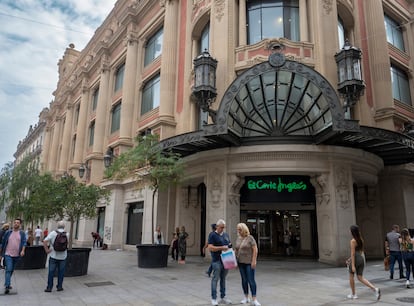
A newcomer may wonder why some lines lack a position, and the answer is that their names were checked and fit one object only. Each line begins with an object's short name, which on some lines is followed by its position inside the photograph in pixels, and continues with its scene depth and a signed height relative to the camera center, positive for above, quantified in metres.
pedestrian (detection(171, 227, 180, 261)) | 15.60 -0.98
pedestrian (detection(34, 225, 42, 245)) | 20.12 -0.81
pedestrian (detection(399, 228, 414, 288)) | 9.22 -0.64
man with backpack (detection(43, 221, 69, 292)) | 8.05 -0.73
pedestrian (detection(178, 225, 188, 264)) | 14.91 -0.86
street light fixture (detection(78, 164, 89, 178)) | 26.16 +4.08
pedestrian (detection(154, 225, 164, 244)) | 15.91 -0.59
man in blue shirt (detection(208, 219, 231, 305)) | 6.75 -0.51
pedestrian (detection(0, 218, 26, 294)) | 7.93 -0.62
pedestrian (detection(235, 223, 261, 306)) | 6.55 -0.67
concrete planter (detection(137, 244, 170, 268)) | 12.68 -1.20
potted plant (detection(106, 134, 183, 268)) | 12.72 +2.12
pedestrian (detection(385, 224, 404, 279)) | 10.00 -0.66
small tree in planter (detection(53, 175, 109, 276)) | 13.23 +0.91
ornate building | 13.73 +5.11
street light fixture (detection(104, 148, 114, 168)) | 21.92 +4.20
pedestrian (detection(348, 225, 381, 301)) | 7.14 -0.61
